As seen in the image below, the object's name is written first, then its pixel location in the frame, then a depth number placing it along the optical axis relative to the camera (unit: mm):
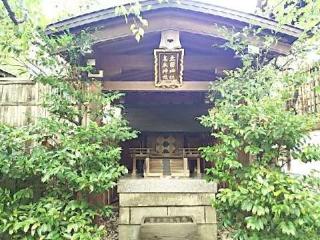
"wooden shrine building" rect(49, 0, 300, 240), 5551
